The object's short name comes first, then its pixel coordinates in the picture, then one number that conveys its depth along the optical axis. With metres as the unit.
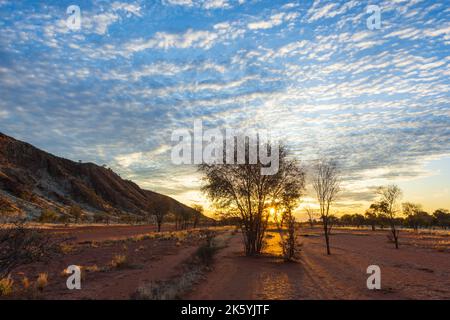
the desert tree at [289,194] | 24.88
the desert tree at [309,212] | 38.09
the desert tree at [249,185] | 24.84
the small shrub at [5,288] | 12.08
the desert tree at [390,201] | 36.22
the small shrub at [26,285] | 13.67
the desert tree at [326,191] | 28.56
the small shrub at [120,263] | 19.50
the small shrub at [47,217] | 64.46
